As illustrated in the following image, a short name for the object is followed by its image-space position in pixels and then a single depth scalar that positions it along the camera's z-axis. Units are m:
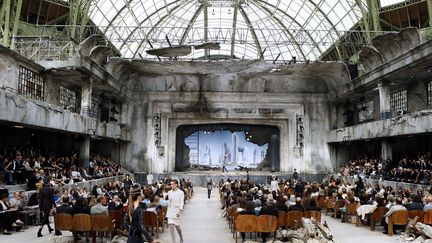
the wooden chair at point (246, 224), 12.59
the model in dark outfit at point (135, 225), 7.77
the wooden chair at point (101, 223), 11.95
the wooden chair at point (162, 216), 14.81
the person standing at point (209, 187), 27.19
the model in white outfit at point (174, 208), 11.33
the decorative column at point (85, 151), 29.61
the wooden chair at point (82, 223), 12.01
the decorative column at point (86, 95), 28.94
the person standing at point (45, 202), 13.10
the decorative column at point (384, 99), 29.00
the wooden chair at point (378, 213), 15.23
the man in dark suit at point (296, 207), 13.87
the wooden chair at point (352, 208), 16.92
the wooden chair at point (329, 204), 19.52
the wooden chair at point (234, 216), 13.52
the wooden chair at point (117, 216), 12.88
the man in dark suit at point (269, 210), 13.09
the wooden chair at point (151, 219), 13.45
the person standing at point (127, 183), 24.44
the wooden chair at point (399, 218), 14.19
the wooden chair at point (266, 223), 12.74
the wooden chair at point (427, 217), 13.97
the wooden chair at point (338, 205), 18.75
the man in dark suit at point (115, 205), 13.24
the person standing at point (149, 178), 34.78
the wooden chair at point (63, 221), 12.11
